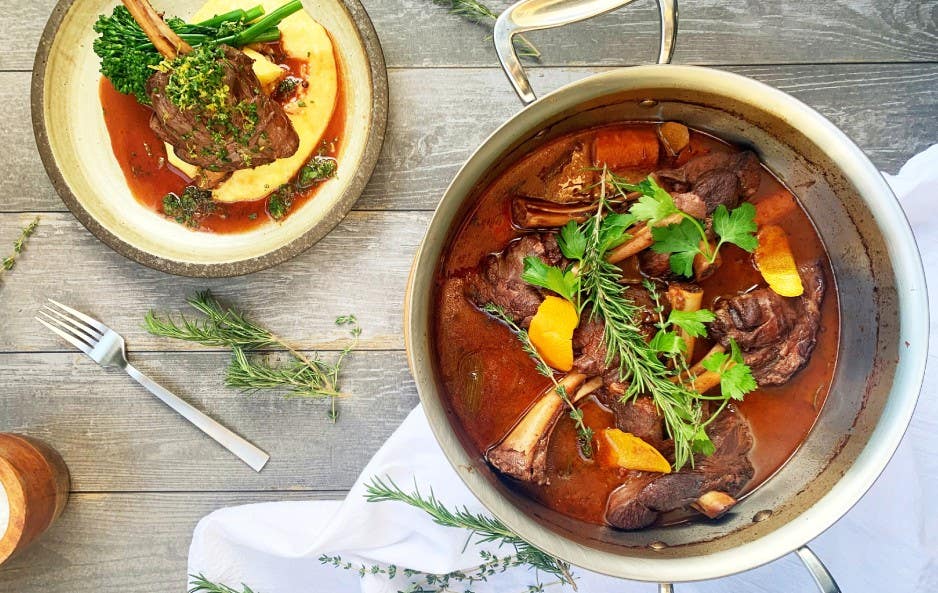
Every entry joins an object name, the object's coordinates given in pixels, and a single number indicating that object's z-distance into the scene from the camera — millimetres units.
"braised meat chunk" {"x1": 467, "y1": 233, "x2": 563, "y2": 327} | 836
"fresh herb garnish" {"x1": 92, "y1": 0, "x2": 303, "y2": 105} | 880
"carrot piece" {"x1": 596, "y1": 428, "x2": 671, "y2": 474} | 850
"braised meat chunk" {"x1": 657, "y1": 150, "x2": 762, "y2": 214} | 841
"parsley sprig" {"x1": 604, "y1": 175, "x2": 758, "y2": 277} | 823
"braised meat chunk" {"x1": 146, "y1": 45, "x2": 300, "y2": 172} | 854
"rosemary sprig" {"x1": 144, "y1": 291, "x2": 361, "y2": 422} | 932
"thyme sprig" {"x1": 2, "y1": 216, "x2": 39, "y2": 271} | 945
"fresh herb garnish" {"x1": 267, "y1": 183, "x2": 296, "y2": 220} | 927
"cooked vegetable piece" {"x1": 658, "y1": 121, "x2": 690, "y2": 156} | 857
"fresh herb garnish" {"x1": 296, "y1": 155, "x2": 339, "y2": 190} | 926
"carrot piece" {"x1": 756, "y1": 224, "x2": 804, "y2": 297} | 851
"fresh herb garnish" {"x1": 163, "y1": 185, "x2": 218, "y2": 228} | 928
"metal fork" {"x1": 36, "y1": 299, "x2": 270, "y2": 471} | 940
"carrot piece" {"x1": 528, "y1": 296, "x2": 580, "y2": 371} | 839
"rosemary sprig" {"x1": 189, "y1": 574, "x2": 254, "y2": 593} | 929
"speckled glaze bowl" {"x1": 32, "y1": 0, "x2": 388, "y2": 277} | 898
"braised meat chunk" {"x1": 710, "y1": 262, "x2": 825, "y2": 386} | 841
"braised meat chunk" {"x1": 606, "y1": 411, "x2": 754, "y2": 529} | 847
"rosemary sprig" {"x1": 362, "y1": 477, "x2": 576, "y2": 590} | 892
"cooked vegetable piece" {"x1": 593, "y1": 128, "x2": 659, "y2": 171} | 847
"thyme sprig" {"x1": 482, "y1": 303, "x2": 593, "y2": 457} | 837
